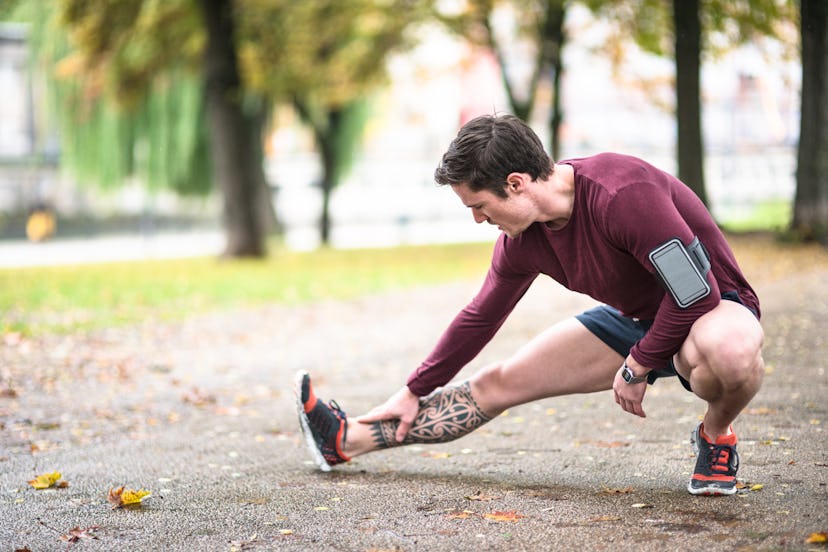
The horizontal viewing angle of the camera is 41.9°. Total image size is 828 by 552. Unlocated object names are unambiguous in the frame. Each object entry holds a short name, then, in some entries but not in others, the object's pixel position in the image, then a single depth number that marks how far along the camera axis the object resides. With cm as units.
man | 341
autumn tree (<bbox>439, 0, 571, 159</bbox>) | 2286
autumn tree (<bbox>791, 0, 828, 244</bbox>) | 1480
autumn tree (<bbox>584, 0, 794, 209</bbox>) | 1480
